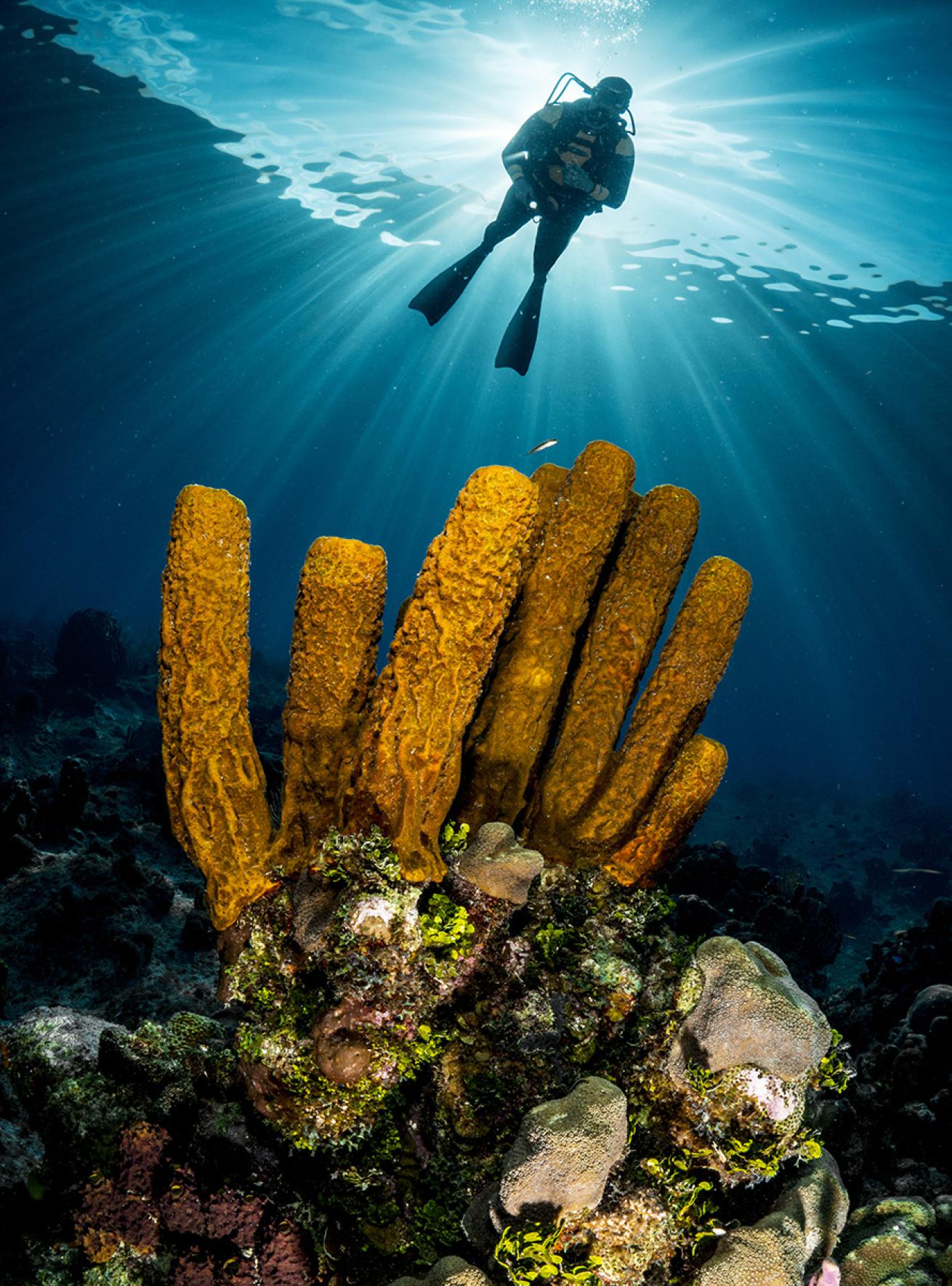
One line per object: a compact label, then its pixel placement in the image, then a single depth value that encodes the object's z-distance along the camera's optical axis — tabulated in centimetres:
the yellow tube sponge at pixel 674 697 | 286
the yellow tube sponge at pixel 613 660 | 293
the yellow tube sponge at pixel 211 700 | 253
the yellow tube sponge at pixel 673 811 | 279
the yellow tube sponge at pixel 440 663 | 241
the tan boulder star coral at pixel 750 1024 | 221
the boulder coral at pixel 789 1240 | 196
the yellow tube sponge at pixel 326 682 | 262
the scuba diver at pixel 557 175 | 739
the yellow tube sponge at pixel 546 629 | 291
